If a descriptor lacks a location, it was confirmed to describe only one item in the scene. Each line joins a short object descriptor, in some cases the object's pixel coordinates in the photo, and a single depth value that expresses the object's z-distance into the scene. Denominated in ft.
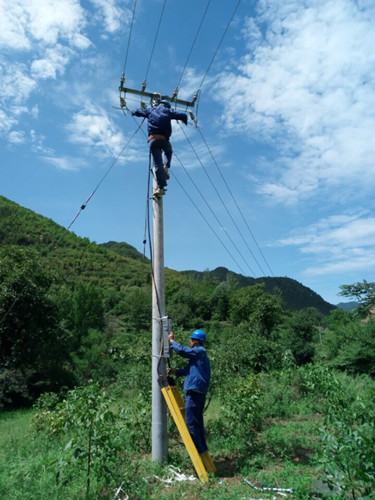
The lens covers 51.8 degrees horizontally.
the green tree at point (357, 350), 47.96
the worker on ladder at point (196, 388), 15.89
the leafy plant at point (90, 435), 12.30
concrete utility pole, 16.47
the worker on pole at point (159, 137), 18.80
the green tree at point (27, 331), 53.67
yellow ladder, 14.90
